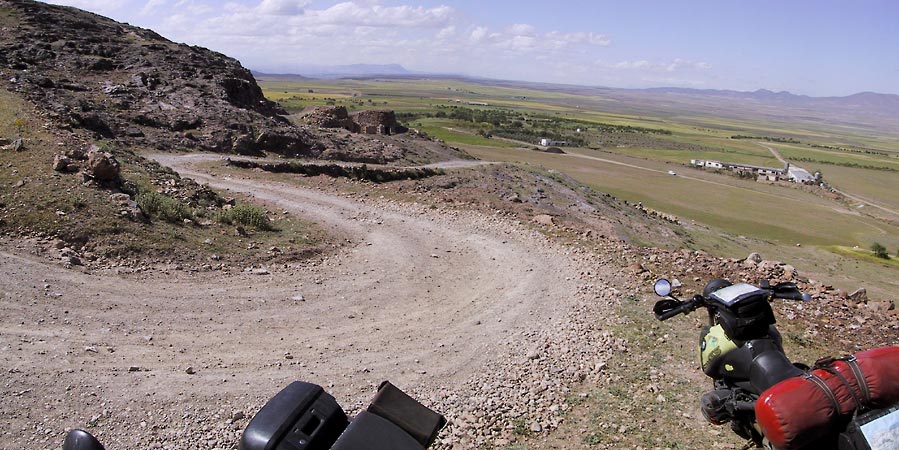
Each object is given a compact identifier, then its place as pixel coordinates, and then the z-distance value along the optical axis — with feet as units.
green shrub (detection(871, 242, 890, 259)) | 139.03
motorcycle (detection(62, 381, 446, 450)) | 11.87
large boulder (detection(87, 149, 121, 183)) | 46.98
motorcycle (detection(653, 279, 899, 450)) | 11.89
